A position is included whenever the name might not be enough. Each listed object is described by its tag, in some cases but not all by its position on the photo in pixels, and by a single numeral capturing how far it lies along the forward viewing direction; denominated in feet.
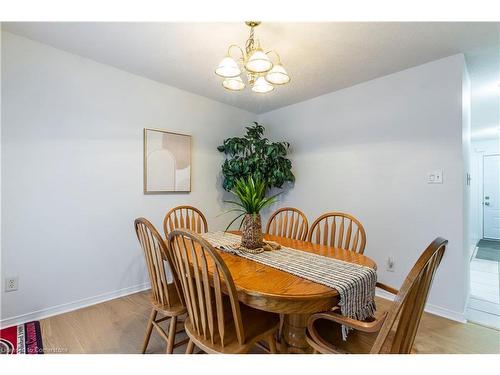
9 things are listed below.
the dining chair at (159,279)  4.74
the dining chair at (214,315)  3.52
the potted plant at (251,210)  5.47
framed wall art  9.05
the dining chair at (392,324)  2.70
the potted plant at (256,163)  10.68
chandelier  4.99
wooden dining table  3.42
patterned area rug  5.48
